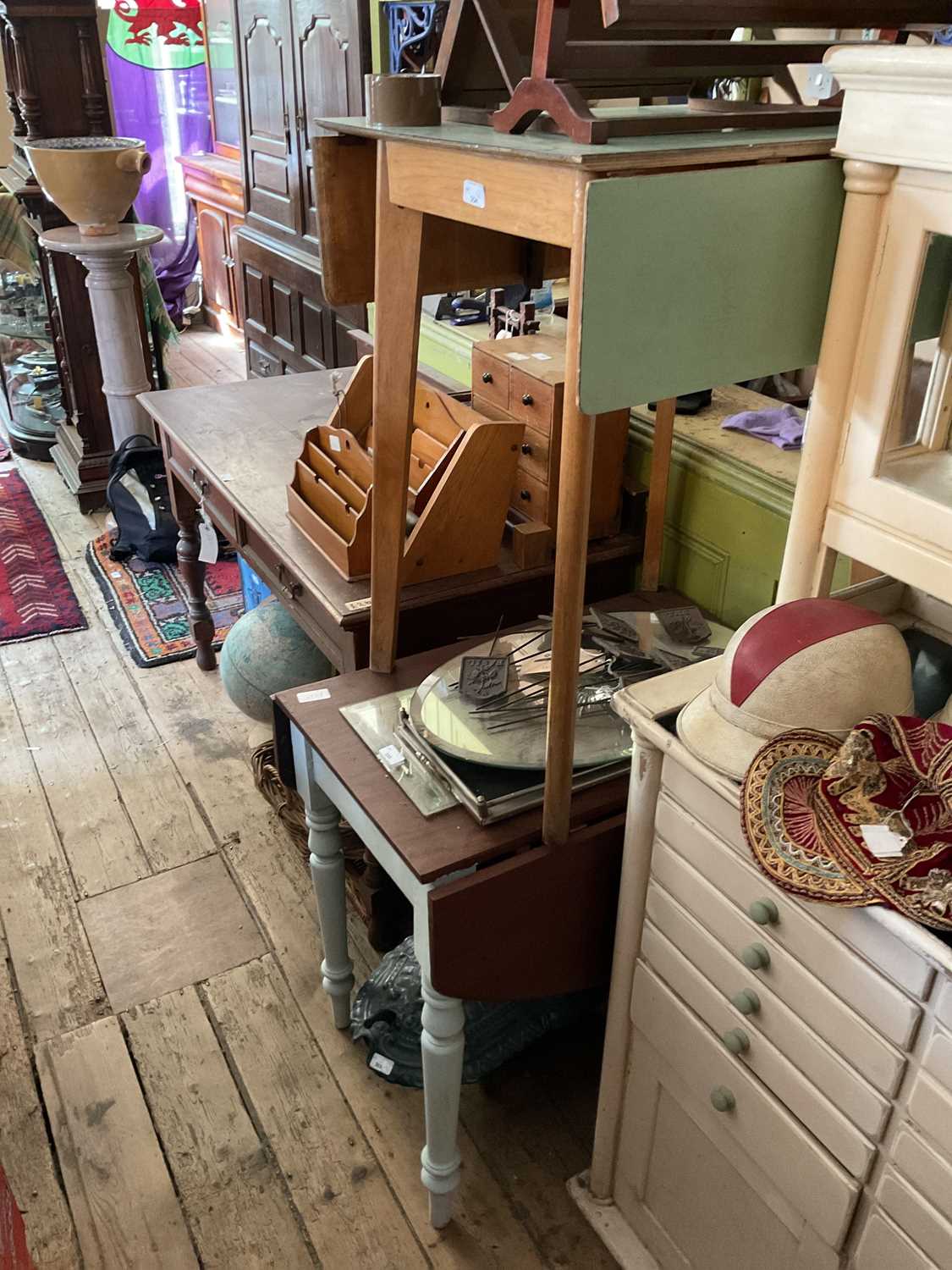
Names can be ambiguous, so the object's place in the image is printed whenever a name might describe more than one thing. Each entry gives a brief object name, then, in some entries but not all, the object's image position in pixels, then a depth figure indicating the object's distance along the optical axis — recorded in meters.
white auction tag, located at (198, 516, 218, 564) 2.83
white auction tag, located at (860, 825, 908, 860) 1.05
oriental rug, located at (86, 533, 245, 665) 3.54
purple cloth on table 1.94
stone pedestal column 4.02
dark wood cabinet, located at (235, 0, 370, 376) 3.20
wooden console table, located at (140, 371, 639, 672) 2.00
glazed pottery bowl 3.79
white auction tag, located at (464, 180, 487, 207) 1.22
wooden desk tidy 1.89
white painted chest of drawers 1.08
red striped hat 1.17
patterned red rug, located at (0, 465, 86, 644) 3.66
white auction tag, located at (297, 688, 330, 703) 1.81
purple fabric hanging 6.54
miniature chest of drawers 1.89
